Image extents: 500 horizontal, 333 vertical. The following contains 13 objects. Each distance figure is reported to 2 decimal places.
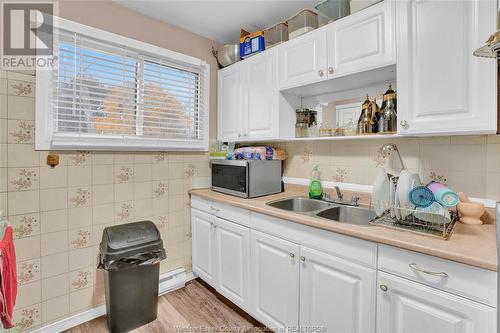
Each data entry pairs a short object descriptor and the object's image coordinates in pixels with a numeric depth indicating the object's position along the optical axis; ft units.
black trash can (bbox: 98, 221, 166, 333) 5.31
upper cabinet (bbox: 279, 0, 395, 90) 4.47
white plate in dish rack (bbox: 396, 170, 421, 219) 3.97
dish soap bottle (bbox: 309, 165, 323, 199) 6.19
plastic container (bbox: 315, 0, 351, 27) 5.26
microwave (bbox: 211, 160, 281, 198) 6.32
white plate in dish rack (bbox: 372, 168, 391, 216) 4.37
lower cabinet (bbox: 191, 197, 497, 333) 3.01
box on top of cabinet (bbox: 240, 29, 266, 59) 6.77
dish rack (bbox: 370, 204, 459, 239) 3.53
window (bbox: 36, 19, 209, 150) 5.41
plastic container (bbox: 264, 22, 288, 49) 6.54
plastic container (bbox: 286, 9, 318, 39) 5.81
